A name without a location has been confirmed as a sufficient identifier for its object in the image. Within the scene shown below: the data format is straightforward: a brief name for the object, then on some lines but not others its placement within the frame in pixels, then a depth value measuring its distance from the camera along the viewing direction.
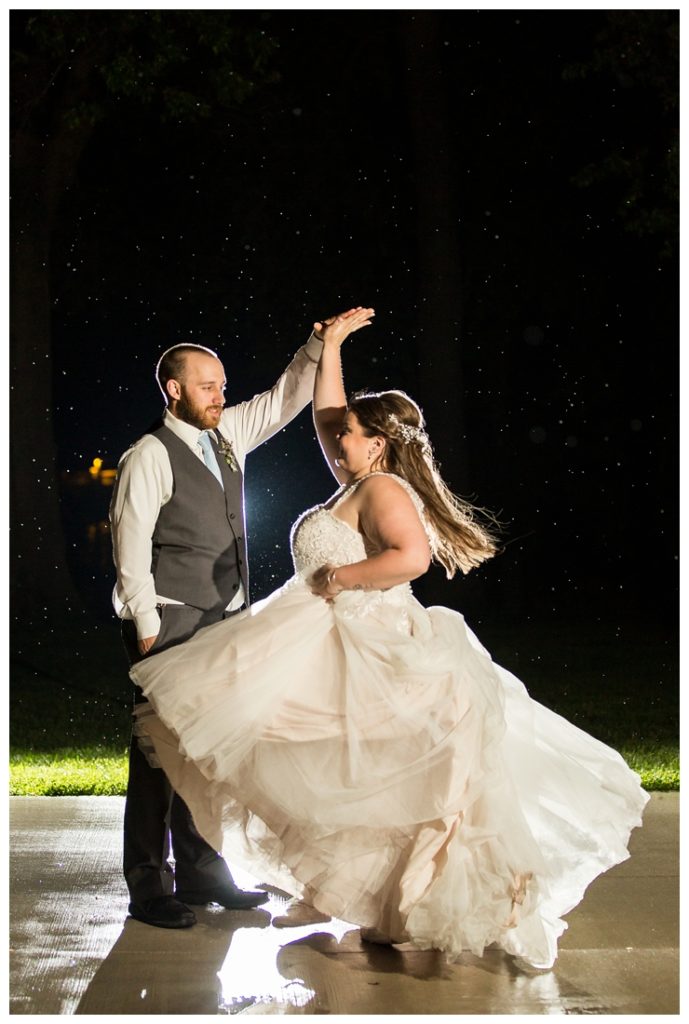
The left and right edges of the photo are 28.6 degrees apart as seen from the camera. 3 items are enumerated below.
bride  4.61
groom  5.22
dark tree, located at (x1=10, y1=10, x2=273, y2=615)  16.45
